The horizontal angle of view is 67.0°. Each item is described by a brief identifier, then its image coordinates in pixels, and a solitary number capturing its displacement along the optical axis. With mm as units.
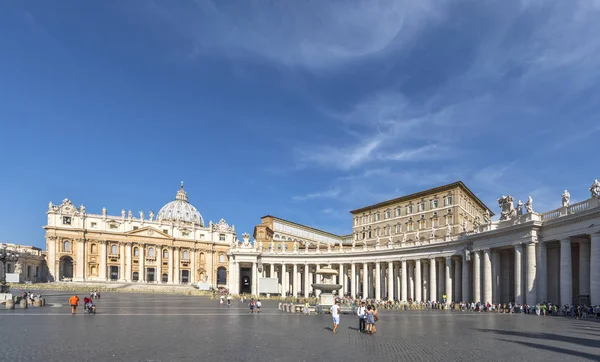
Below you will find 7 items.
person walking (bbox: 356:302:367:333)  23859
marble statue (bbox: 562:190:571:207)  39594
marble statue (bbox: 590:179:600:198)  35719
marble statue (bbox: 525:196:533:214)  42562
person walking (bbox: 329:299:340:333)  23516
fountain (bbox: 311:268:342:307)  42625
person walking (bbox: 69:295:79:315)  32344
